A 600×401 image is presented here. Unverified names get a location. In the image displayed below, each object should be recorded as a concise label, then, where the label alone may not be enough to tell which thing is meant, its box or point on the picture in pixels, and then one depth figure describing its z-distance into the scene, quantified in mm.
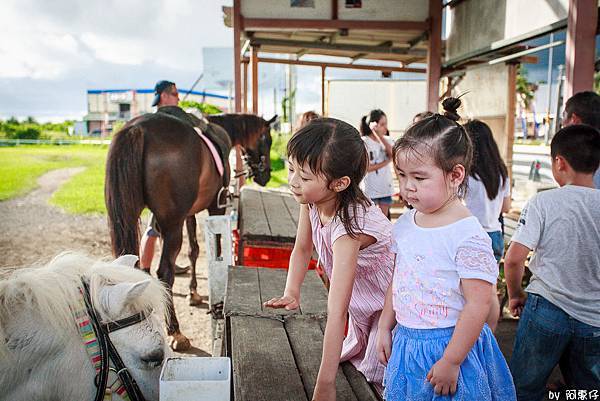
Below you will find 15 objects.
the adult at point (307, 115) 6023
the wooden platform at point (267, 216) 4484
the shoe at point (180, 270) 6707
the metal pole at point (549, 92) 25814
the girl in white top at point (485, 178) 3441
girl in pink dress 1692
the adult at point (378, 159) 5957
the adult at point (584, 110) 3195
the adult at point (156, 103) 5398
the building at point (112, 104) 56875
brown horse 4207
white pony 1559
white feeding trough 1420
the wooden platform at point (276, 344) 1801
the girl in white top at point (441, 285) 1467
